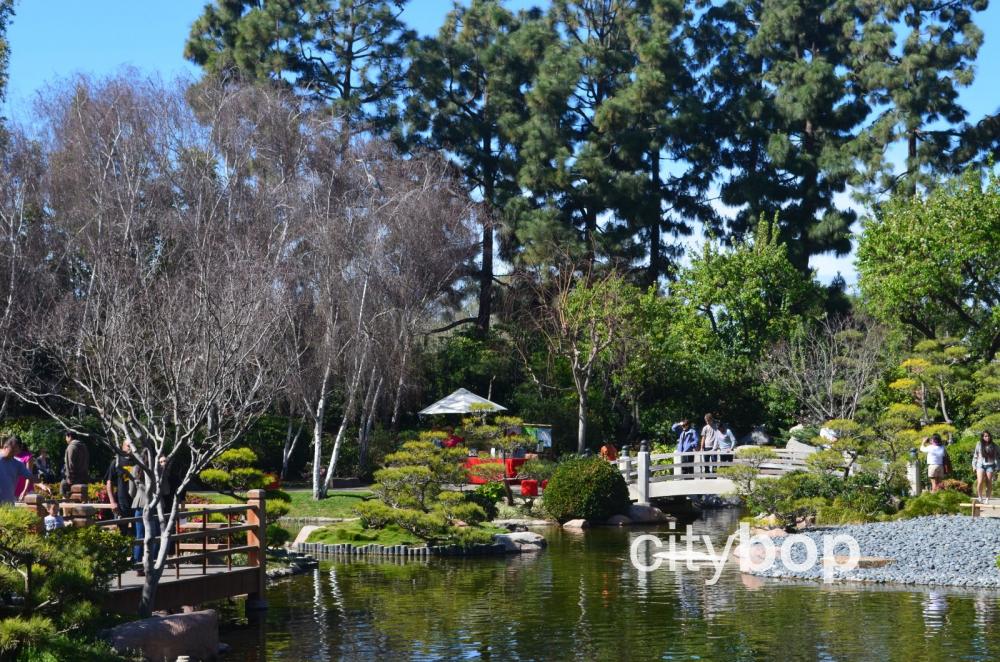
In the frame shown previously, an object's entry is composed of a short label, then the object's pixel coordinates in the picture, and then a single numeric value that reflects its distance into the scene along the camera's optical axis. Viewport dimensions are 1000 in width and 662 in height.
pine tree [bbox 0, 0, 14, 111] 29.25
